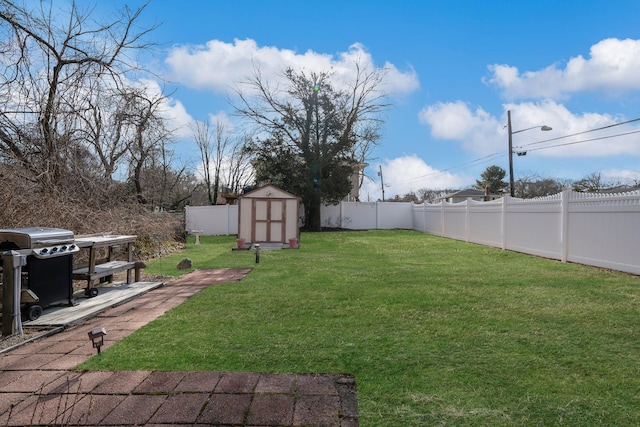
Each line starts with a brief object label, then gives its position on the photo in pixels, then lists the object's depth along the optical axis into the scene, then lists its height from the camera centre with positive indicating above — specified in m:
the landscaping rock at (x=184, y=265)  8.92 -1.16
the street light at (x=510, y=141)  24.06 +4.48
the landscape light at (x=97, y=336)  3.20 -0.99
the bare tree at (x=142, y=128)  10.25 +2.38
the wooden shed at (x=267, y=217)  14.85 -0.12
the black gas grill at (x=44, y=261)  4.25 -0.57
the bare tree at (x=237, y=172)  36.69 +3.85
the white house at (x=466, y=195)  38.73 +2.04
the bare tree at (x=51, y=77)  6.65 +2.46
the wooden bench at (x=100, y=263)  5.54 -0.84
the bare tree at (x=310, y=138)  23.53 +4.50
